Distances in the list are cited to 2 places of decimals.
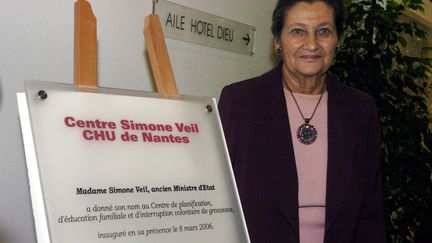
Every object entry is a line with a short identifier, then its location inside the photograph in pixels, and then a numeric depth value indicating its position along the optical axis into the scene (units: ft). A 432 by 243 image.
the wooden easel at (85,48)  4.09
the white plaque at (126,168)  3.67
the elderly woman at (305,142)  5.54
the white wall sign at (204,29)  6.86
